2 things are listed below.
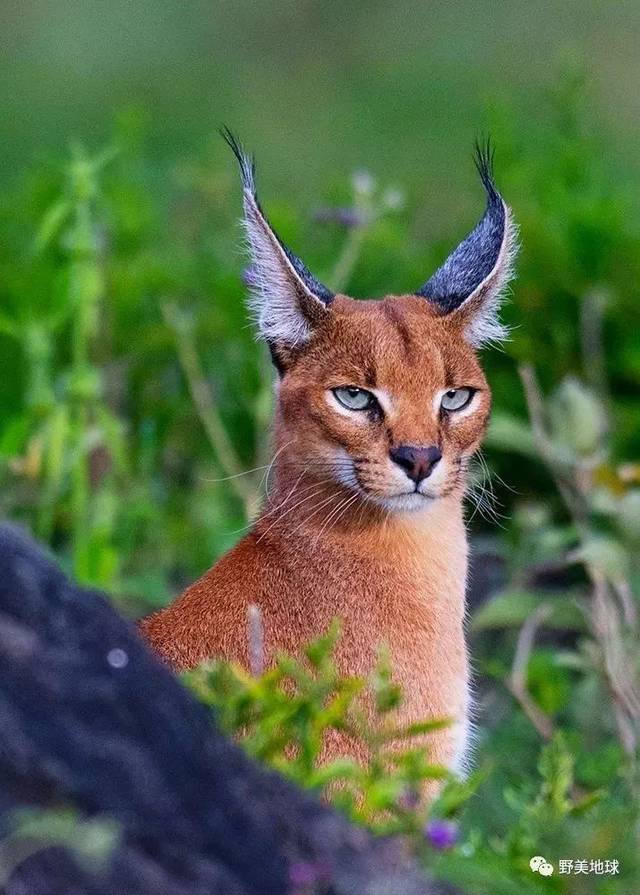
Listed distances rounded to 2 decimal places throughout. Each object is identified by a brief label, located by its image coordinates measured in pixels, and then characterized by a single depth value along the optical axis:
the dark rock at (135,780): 5.95
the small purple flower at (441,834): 6.46
